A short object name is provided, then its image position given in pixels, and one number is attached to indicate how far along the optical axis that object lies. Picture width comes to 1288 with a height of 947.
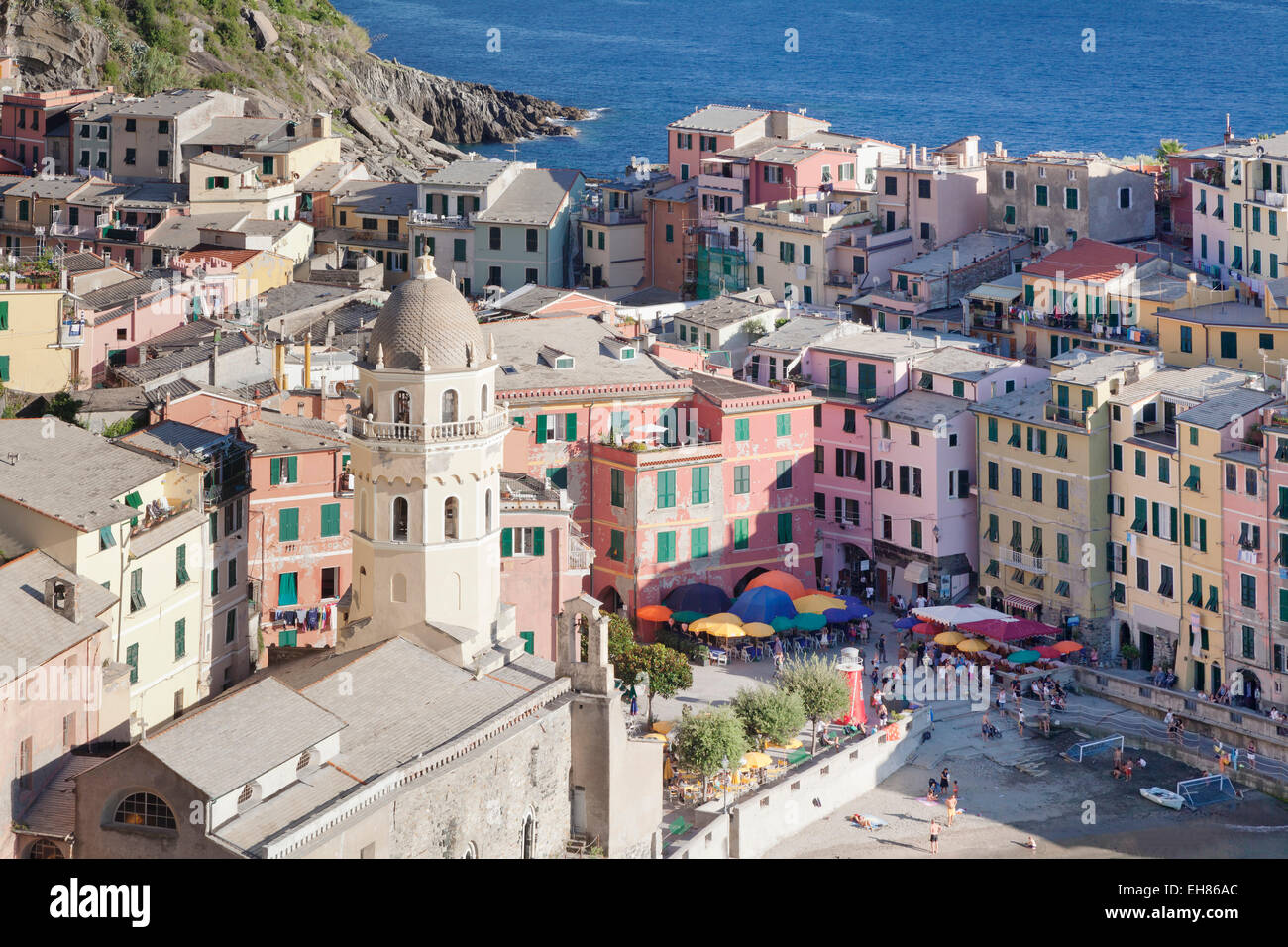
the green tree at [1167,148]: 134.95
